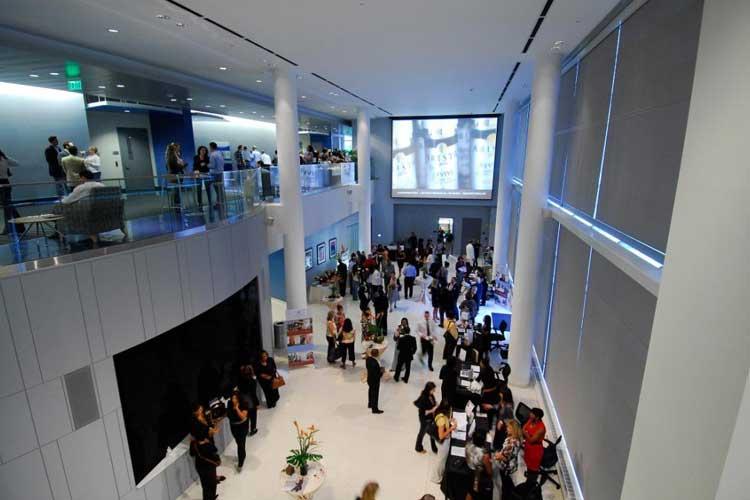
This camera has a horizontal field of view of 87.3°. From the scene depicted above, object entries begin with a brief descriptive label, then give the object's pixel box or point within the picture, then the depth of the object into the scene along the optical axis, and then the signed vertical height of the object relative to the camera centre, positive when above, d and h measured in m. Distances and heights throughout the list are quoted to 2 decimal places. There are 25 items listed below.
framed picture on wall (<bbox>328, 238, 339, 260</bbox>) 18.23 -4.13
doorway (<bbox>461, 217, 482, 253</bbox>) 22.45 -3.92
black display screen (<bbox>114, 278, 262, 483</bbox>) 5.66 -3.56
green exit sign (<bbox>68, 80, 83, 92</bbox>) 10.11 +1.91
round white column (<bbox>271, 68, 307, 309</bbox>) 9.63 -0.71
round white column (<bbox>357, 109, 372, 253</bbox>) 17.86 -0.87
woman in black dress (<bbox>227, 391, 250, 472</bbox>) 6.51 -4.24
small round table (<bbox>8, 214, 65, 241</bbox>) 5.09 -0.81
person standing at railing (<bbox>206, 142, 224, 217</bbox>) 8.46 -0.58
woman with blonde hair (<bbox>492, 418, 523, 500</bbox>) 5.77 -4.36
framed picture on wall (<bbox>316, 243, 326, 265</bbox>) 17.20 -4.04
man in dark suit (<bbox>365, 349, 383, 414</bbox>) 7.64 -4.23
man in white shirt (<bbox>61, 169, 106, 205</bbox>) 5.51 -0.44
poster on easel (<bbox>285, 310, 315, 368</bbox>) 9.75 -4.34
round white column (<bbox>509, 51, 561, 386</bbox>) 7.92 -1.06
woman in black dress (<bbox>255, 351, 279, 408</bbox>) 8.03 -4.33
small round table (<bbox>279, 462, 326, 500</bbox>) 5.24 -4.32
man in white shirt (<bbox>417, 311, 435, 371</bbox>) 9.76 -4.37
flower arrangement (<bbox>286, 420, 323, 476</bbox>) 5.43 -4.06
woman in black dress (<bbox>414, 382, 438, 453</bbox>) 6.55 -4.05
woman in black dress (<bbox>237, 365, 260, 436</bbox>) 7.39 -4.31
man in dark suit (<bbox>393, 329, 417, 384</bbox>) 8.95 -4.32
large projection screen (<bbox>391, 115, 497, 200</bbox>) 20.23 +0.14
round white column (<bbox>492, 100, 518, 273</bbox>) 16.22 -1.61
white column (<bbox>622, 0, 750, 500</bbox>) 1.79 -0.69
